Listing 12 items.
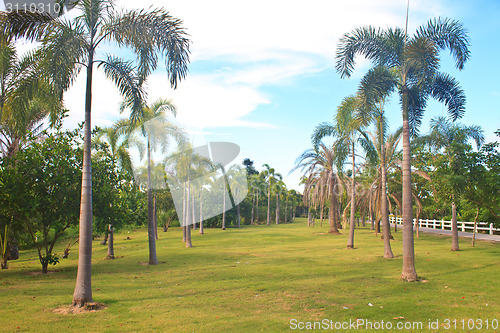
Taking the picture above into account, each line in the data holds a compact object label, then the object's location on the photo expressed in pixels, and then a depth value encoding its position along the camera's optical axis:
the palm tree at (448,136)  20.08
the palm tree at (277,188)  66.48
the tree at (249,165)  115.00
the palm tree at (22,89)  10.84
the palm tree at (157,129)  18.93
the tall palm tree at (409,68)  12.04
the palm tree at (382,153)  17.78
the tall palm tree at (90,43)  9.24
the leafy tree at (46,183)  12.60
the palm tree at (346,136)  21.88
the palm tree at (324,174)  34.81
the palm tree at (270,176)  67.31
